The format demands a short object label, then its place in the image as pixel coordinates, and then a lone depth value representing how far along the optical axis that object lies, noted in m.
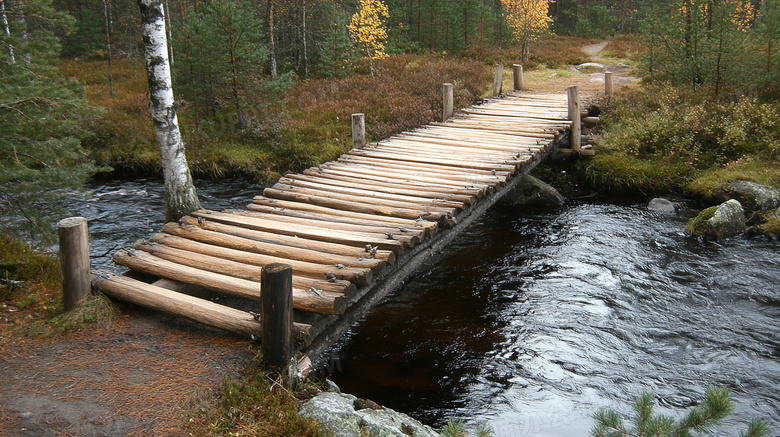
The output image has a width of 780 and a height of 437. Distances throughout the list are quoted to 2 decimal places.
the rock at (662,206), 13.05
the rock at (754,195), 11.99
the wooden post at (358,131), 11.93
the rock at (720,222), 11.24
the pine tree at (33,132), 8.03
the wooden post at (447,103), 15.27
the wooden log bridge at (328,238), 5.69
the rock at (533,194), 14.16
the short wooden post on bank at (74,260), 5.43
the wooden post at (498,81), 18.67
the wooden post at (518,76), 20.25
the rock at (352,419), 4.50
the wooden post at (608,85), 18.34
